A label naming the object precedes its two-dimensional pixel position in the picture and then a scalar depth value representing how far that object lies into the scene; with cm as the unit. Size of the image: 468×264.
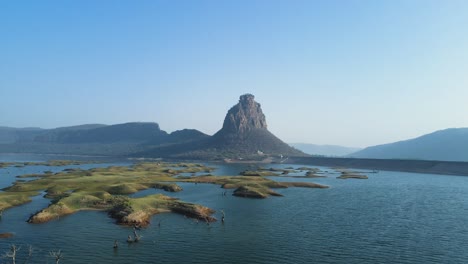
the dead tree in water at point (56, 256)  4008
